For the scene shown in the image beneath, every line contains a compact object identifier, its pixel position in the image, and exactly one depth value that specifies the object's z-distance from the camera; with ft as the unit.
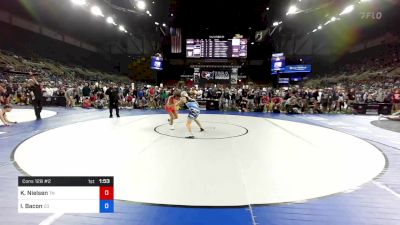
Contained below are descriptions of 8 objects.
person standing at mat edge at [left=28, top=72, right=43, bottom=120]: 31.99
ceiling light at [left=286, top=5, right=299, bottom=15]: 64.18
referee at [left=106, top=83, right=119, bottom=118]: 35.44
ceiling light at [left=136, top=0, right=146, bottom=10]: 61.44
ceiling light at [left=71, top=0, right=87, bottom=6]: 49.82
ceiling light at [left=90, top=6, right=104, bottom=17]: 55.96
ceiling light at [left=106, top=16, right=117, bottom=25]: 71.68
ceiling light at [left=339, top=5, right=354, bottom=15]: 47.64
